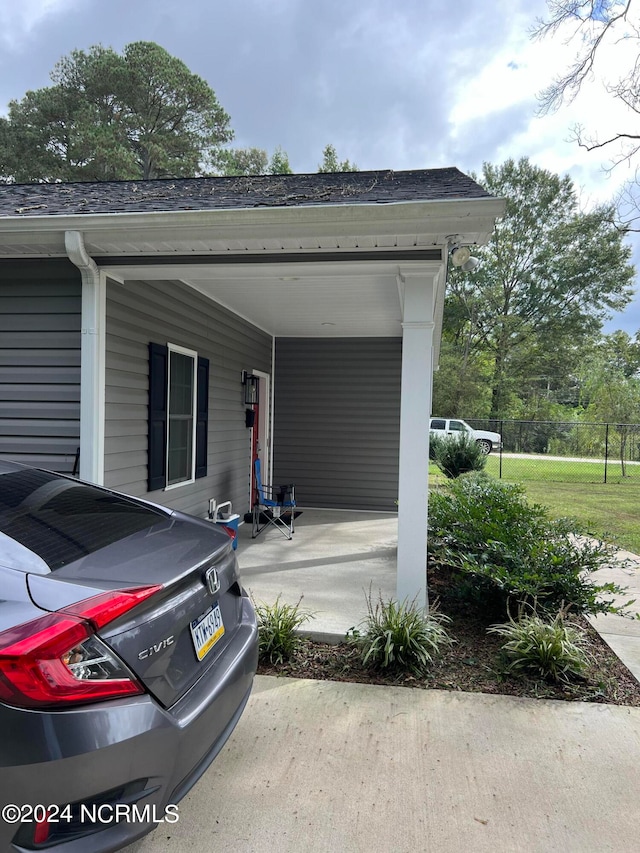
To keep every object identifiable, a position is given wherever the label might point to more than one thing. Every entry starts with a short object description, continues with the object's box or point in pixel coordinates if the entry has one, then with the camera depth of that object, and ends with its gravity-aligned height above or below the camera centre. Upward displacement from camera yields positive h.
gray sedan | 1.25 -0.70
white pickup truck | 19.44 -0.45
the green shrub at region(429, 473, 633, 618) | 3.55 -0.97
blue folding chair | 6.59 -1.31
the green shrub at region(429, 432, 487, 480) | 10.01 -0.72
